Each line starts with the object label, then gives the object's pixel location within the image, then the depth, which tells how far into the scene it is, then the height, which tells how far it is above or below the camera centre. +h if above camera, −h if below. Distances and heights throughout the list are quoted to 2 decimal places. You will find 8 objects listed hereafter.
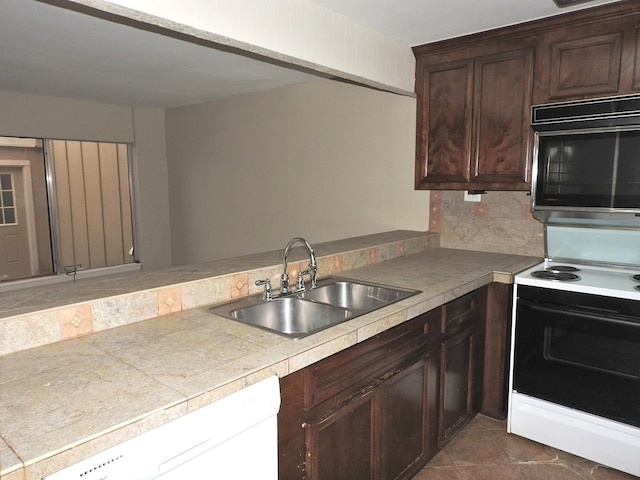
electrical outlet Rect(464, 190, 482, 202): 3.04 -0.05
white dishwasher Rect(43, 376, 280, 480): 0.96 -0.61
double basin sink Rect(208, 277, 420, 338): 1.84 -0.51
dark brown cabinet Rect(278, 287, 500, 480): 1.46 -0.82
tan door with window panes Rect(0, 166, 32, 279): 4.58 -0.36
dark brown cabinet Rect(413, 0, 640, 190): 2.26 +0.59
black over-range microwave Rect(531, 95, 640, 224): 2.13 +0.15
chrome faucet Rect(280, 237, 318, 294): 2.04 -0.39
